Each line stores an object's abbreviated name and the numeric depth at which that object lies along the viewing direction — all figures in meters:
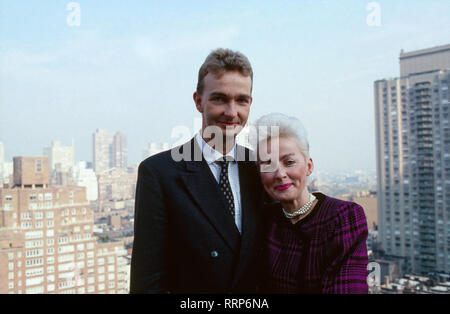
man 1.14
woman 1.13
